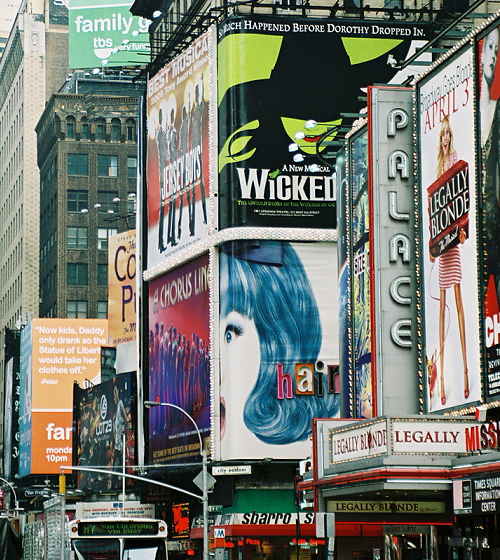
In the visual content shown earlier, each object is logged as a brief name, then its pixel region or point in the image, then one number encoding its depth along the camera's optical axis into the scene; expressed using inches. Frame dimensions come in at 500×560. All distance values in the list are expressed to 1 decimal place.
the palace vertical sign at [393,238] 1475.1
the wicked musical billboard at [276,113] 2347.4
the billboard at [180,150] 2413.9
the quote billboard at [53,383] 4254.4
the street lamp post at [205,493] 1957.8
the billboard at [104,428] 2940.5
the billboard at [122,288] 3265.3
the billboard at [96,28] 5196.9
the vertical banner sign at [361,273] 1581.0
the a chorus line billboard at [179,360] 2411.4
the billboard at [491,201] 1222.9
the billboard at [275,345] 2304.4
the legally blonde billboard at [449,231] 1284.4
